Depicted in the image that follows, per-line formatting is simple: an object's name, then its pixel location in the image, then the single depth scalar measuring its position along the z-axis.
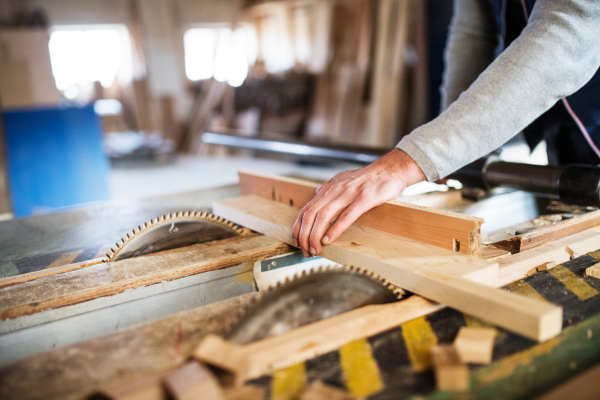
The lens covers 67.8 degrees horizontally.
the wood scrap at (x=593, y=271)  0.94
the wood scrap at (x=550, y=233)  1.04
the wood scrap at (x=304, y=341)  0.64
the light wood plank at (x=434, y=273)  0.68
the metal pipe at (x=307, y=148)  1.83
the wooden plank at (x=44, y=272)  0.99
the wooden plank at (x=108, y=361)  0.63
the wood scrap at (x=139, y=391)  0.59
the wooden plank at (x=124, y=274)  0.87
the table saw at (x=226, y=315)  0.65
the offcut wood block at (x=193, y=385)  0.57
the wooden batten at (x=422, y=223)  0.91
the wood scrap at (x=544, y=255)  0.94
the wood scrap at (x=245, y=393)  0.61
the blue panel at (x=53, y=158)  3.95
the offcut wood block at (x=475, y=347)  0.66
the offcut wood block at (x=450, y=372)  0.60
